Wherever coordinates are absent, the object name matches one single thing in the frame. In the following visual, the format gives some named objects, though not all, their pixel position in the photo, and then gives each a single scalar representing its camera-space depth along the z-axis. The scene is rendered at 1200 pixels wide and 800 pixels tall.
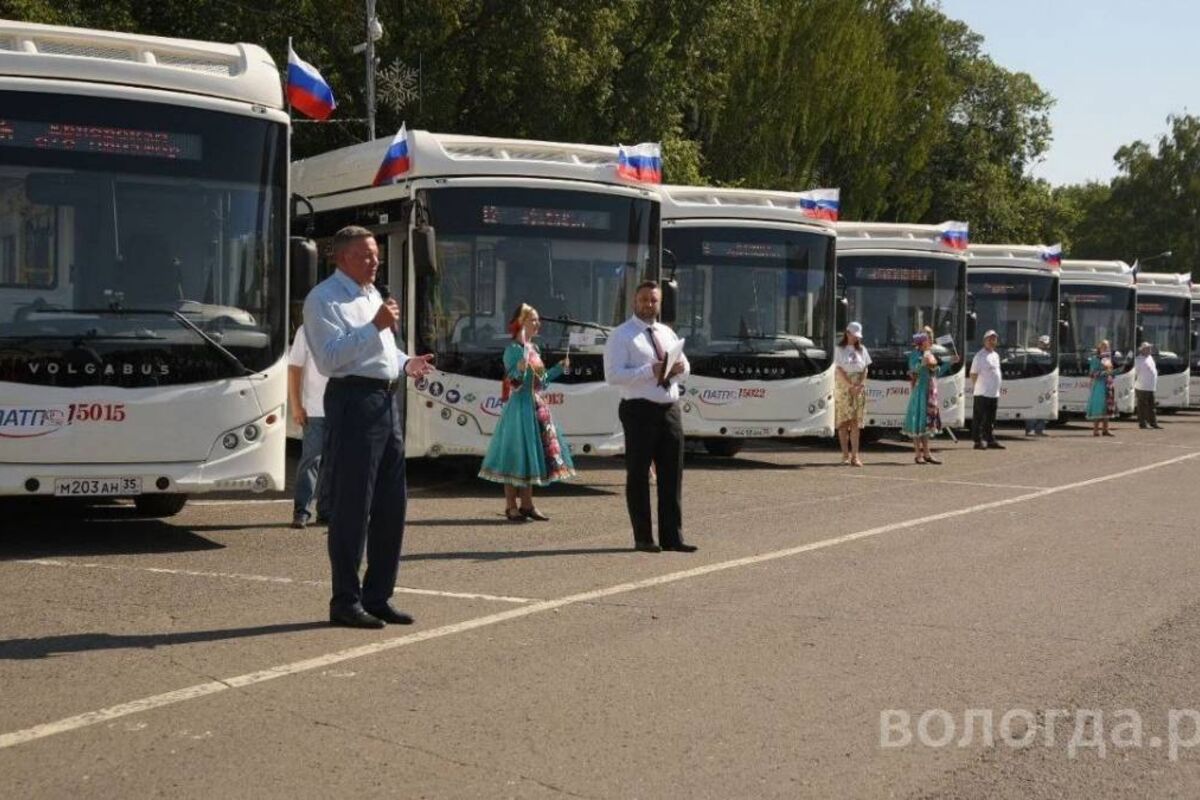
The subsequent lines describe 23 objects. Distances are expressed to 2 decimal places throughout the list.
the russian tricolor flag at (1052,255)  28.91
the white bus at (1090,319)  32.22
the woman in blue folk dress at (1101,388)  31.30
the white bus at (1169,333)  39.97
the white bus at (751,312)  20.41
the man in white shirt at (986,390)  25.23
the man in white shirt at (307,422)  13.09
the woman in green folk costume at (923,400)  22.02
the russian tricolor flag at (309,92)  14.66
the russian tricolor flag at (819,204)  21.12
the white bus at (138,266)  11.09
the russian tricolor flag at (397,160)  15.99
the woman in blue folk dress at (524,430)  13.70
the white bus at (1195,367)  44.56
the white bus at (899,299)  24.59
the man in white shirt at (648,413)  12.01
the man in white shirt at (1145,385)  33.75
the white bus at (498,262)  15.88
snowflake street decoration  31.34
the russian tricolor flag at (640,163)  16.89
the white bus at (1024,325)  28.67
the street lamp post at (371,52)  29.25
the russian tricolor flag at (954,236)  25.08
